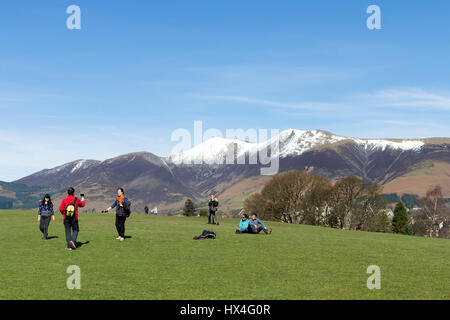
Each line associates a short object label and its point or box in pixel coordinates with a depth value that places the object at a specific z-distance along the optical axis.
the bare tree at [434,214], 108.81
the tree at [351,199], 97.75
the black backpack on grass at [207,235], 26.43
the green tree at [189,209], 152.56
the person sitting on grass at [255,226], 31.36
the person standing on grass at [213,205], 36.62
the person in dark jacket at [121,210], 23.95
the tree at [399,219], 119.44
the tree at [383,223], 101.04
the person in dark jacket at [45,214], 25.05
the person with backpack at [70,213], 21.30
